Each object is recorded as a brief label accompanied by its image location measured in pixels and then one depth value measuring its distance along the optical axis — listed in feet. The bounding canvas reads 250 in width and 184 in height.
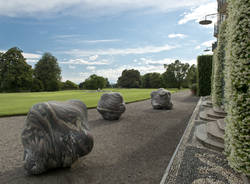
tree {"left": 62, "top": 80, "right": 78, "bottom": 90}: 228.63
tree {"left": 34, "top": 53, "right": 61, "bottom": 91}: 182.39
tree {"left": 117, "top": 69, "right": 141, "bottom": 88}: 257.34
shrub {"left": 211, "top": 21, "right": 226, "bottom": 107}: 26.99
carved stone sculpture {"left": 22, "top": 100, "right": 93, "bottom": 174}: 10.94
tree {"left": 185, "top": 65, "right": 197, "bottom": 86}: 157.17
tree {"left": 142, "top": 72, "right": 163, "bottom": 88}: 232.94
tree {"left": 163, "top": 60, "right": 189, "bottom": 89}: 177.37
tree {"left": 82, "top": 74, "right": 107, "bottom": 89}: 220.64
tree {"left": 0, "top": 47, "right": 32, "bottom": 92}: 144.56
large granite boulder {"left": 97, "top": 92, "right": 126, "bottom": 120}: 28.45
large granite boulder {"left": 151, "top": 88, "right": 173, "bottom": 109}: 40.04
